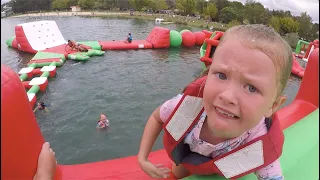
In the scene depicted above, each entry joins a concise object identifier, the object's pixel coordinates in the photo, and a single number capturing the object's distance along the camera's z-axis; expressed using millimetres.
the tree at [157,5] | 43562
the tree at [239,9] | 29919
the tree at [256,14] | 23922
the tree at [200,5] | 38275
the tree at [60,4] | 35094
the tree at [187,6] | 38625
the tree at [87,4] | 38906
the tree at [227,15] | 31197
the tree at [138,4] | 42562
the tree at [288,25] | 22734
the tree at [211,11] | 34750
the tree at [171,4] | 46041
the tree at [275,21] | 22988
